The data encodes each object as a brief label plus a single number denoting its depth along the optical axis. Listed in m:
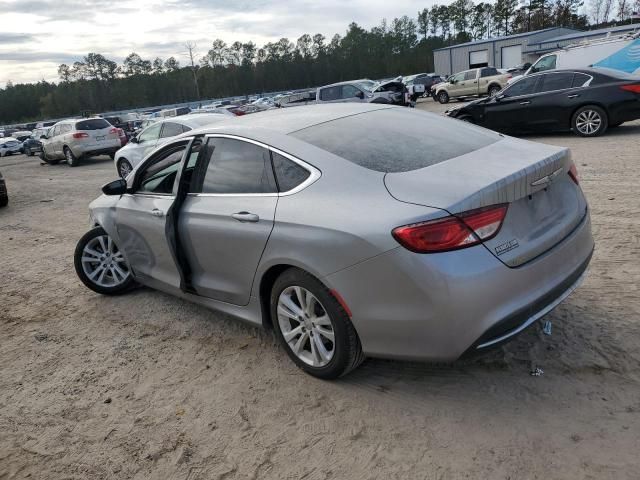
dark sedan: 10.47
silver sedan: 2.60
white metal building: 54.03
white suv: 19.22
